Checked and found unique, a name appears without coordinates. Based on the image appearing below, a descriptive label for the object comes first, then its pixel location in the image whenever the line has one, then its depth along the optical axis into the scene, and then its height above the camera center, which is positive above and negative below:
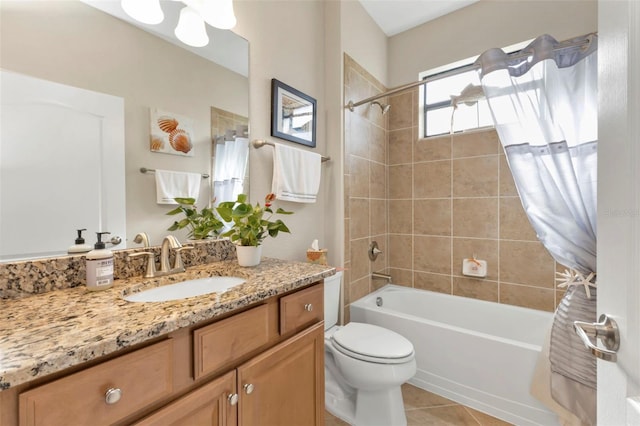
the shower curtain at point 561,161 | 1.29 +0.25
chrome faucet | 1.03 -0.19
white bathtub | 1.52 -0.89
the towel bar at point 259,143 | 1.51 +0.38
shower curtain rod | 1.29 +0.82
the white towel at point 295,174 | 1.59 +0.22
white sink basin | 0.91 -0.29
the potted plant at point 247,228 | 1.18 -0.08
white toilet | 1.37 -0.85
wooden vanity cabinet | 0.49 -0.41
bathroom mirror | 0.84 +0.52
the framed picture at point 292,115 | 1.62 +0.61
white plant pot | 1.19 -0.20
